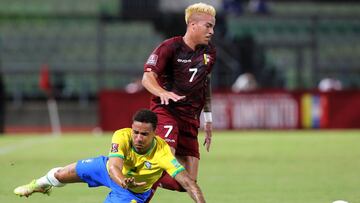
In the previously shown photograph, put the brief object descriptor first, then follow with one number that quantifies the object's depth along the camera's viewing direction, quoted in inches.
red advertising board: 2048.5
